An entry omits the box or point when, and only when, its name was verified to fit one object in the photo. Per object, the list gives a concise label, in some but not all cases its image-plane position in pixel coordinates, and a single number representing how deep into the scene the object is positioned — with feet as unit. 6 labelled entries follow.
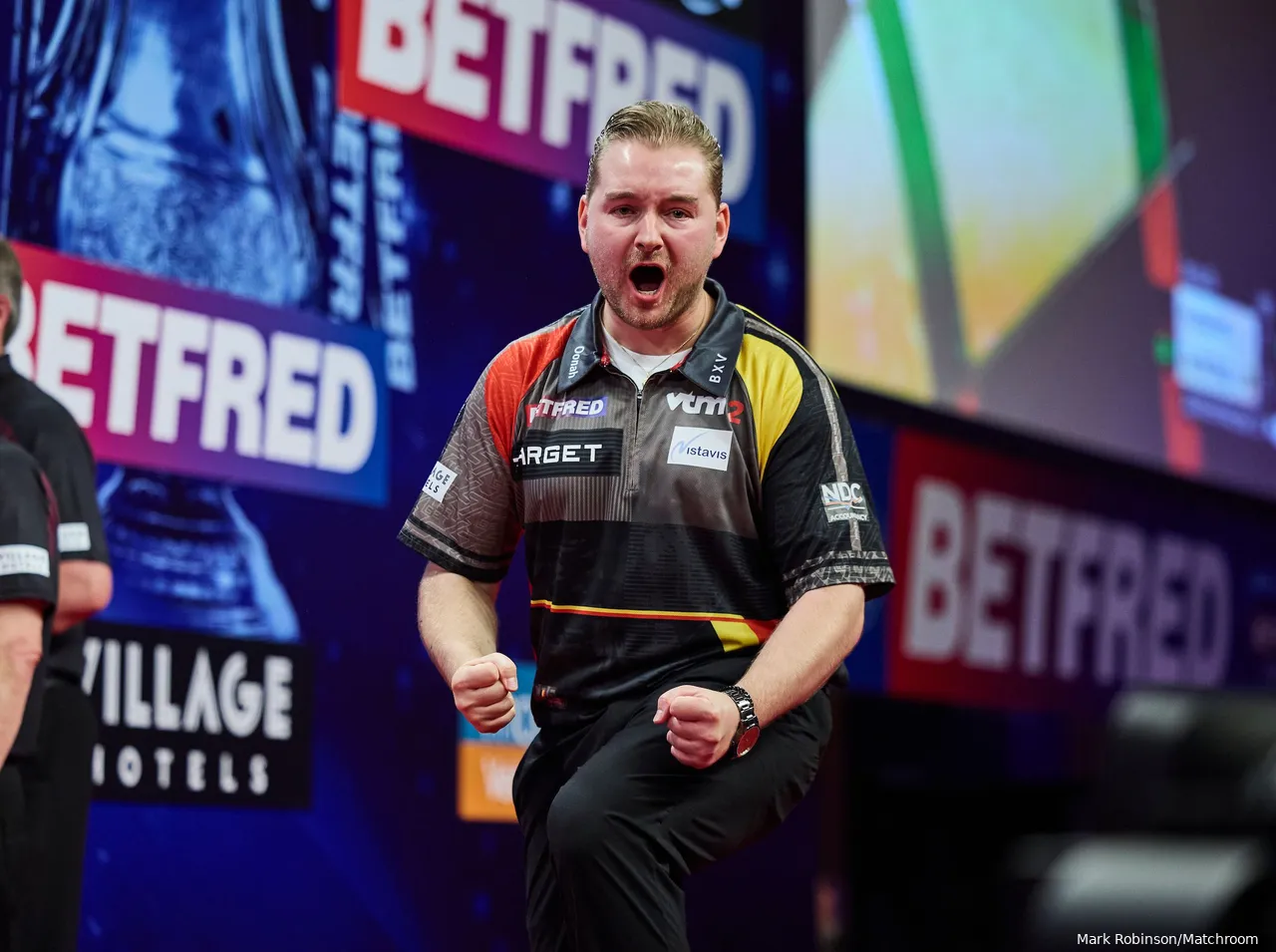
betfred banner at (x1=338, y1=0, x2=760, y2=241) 34.27
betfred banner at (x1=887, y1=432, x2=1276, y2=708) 46.70
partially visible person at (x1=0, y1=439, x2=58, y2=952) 21.18
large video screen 45.60
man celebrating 16.40
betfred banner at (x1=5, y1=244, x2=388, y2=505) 28.58
